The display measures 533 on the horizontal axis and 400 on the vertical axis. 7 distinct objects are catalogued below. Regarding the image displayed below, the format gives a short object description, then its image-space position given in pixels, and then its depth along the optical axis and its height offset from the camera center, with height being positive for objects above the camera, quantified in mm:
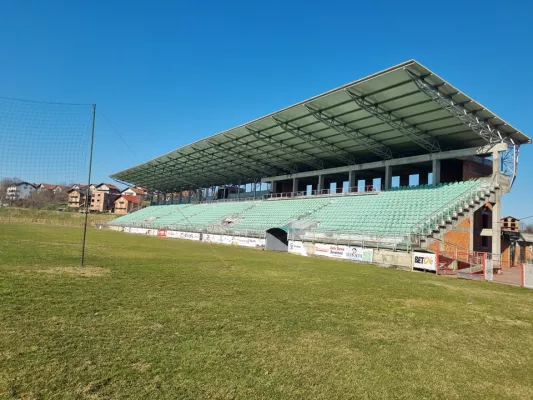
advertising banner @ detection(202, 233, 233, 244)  34594 -2434
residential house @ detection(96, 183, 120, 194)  99125 +6637
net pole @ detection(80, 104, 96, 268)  11156 +1586
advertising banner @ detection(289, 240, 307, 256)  25503 -2136
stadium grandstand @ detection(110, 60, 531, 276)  22016 +6108
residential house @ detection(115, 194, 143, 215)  99850 +2254
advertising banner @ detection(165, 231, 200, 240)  39922 -2633
